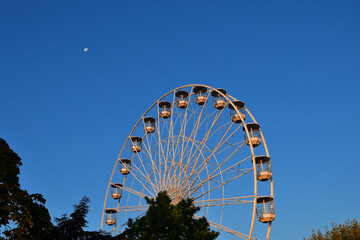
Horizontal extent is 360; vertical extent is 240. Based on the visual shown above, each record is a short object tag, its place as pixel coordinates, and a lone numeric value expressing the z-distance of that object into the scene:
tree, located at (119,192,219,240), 18.78
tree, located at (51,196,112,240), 20.25
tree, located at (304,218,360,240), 30.74
